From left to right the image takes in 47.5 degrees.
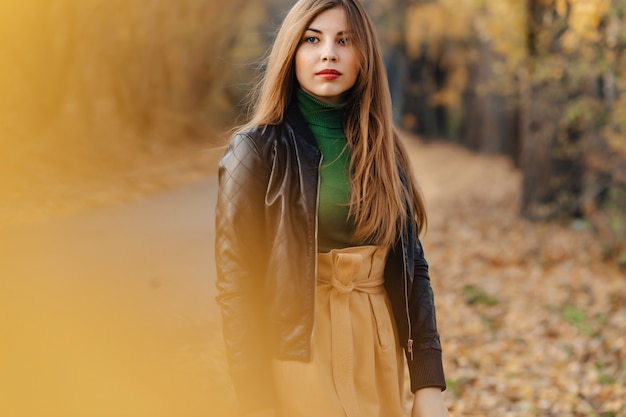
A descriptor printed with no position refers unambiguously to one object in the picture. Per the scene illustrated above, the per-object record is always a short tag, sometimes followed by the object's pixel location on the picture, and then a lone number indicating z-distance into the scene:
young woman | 2.22
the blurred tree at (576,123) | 9.12
